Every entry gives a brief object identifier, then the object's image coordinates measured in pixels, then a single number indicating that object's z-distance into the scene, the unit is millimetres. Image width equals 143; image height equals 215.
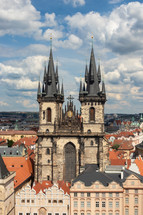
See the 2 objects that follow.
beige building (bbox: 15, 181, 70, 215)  60125
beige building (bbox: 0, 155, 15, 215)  56341
